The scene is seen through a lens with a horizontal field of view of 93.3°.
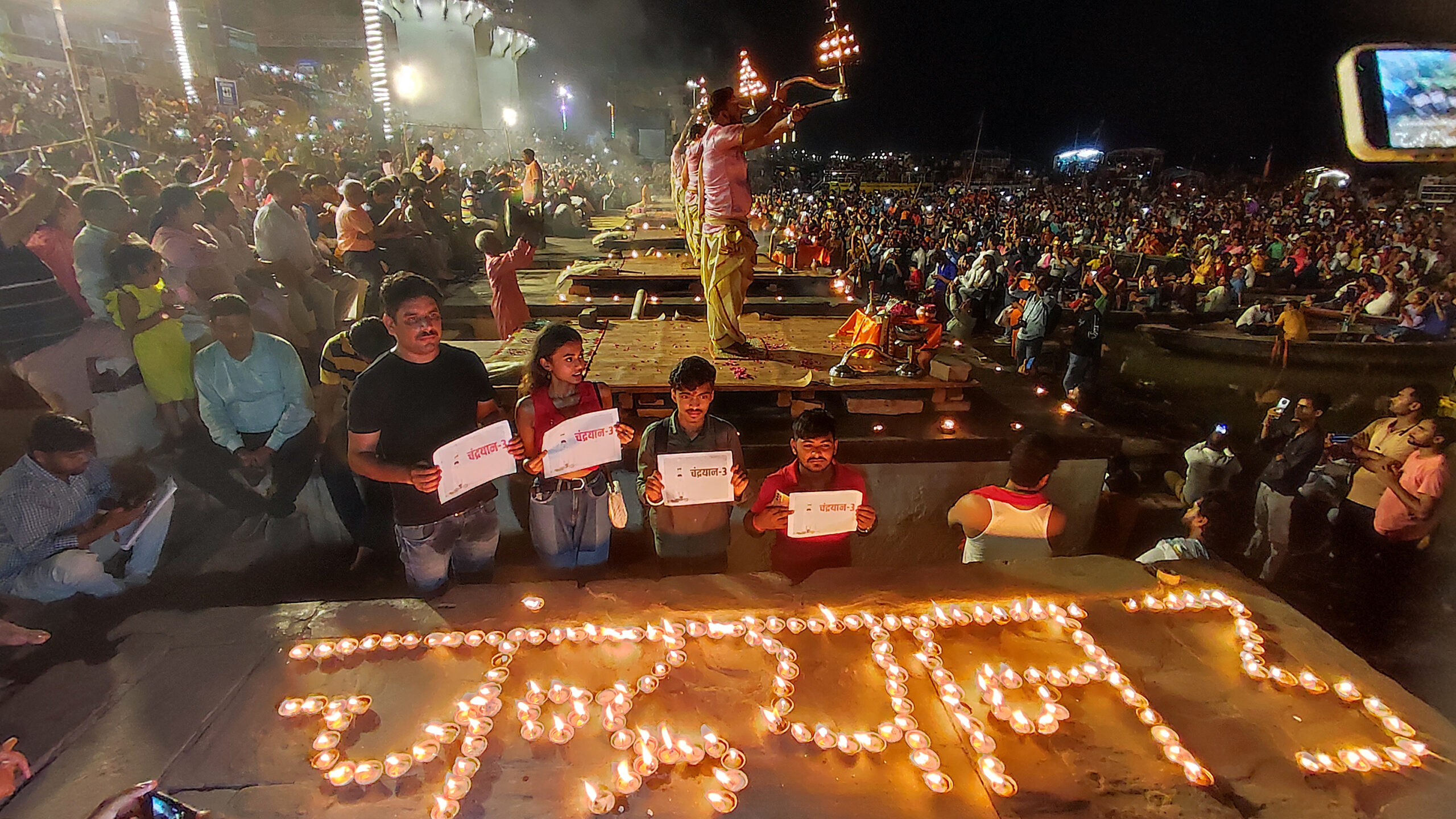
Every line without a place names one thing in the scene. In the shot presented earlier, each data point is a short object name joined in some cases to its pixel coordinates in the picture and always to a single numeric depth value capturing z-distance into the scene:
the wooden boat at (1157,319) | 14.41
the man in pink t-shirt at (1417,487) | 4.66
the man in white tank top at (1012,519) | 3.72
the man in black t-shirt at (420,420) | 3.38
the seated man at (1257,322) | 13.39
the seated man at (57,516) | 3.32
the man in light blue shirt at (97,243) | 5.36
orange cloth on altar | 6.52
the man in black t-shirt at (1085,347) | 8.91
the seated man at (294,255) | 7.30
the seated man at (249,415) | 4.44
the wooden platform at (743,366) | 6.18
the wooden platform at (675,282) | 11.70
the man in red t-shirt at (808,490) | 3.50
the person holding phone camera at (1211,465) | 5.89
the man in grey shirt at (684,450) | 3.61
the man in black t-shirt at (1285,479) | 5.36
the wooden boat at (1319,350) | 11.94
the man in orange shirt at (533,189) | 15.85
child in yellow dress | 4.88
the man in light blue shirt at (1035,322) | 9.59
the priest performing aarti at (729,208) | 6.05
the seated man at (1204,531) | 4.09
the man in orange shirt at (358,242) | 8.19
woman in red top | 3.70
